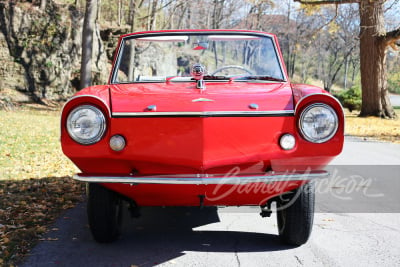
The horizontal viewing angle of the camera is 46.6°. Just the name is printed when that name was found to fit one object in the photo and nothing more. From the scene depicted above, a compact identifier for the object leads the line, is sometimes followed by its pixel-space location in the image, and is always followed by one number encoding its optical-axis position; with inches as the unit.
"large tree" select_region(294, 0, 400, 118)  724.3
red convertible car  118.5
